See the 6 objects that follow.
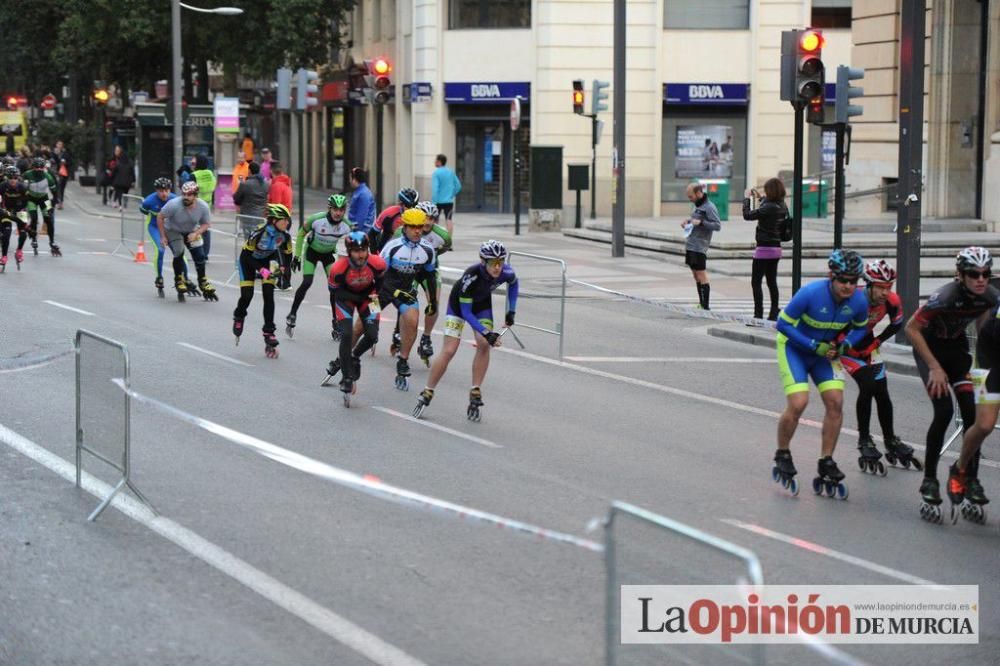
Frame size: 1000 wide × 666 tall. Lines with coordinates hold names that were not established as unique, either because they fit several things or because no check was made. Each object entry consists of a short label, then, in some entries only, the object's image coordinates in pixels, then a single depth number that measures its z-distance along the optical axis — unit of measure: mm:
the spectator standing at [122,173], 46062
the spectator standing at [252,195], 29656
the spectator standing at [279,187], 29886
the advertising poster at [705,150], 43969
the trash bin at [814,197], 37000
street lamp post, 42156
